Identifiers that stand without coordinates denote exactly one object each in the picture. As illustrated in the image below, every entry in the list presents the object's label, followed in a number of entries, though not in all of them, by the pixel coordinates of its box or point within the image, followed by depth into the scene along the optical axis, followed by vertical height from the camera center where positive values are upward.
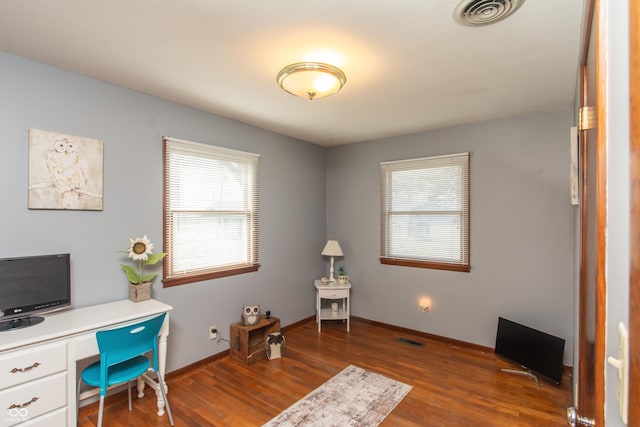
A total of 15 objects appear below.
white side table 4.12 -1.07
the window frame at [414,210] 3.59 +0.03
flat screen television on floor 2.74 -1.25
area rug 2.28 -1.50
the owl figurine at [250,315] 3.35 -1.09
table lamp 4.30 -0.49
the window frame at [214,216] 2.88 -0.03
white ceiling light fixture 2.07 +0.93
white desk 1.68 -0.87
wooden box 3.20 -1.33
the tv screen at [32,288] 1.92 -0.49
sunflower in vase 2.54 -0.37
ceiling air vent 1.53 +1.04
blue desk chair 1.92 -0.91
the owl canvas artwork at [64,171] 2.15 +0.30
